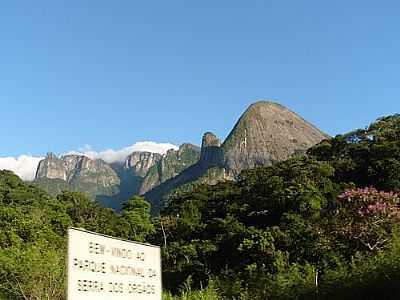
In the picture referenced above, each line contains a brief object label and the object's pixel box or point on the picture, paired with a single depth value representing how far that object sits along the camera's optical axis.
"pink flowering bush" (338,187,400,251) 16.25
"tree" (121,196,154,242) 39.15
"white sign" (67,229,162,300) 3.08
